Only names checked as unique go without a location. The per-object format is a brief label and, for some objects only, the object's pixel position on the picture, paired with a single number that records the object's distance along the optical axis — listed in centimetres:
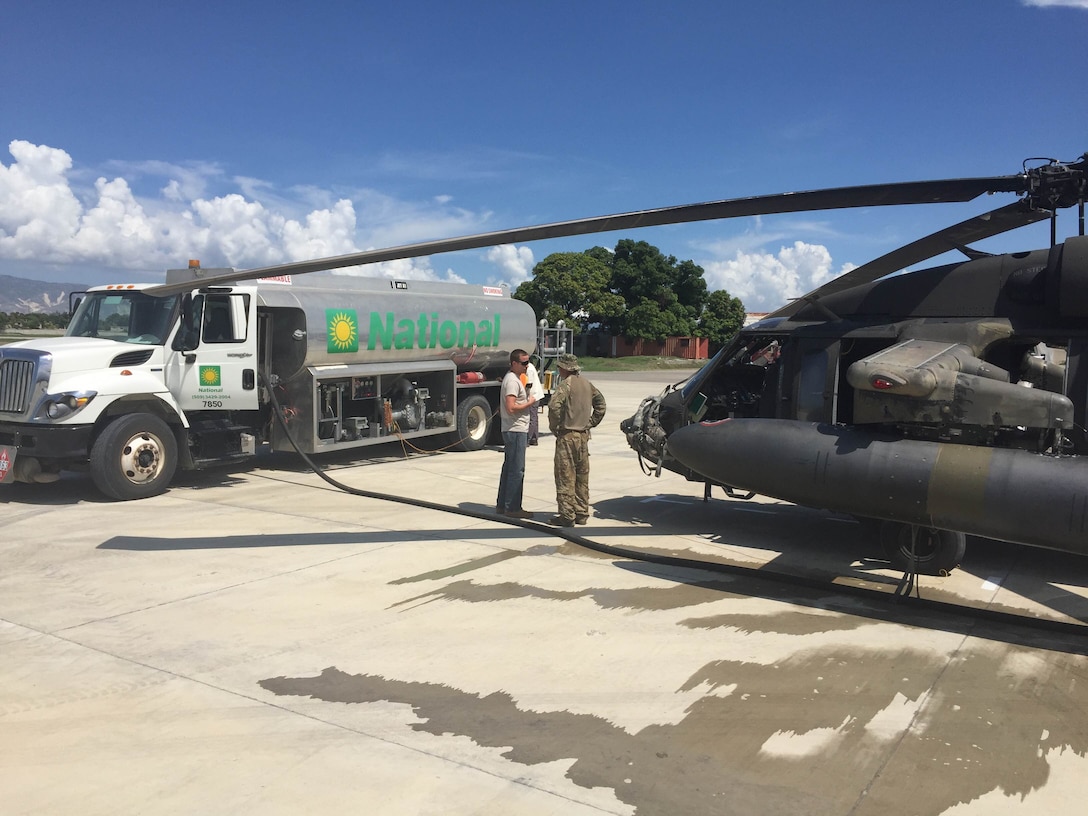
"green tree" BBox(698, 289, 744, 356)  5909
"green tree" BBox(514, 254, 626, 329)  5447
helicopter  530
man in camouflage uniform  821
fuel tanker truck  920
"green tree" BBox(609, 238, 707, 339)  5550
